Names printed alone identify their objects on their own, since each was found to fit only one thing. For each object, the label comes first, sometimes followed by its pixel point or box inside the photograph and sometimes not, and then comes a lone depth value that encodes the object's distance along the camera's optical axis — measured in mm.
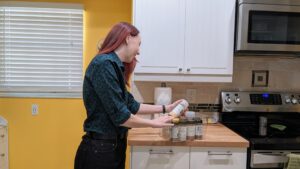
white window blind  2287
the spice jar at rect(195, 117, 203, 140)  1667
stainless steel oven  2121
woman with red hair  1271
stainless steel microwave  1847
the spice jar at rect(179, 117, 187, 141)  1616
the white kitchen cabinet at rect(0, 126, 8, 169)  2307
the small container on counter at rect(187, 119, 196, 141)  1646
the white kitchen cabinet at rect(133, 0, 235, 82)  1895
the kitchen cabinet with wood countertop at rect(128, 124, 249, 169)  1626
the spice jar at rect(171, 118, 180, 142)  1610
